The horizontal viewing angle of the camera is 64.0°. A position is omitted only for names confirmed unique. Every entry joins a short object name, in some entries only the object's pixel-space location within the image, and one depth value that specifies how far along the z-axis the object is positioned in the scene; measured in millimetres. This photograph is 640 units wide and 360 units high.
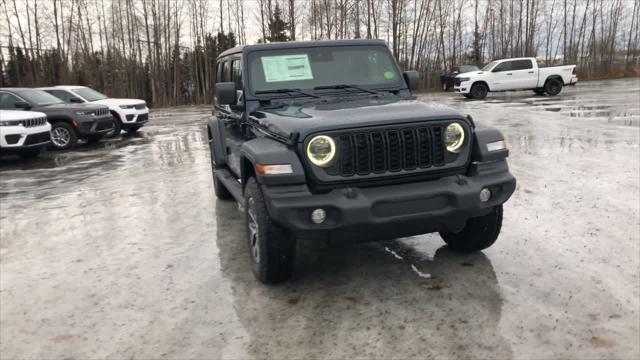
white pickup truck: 23422
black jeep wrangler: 3559
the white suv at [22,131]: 11234
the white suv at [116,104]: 15266
